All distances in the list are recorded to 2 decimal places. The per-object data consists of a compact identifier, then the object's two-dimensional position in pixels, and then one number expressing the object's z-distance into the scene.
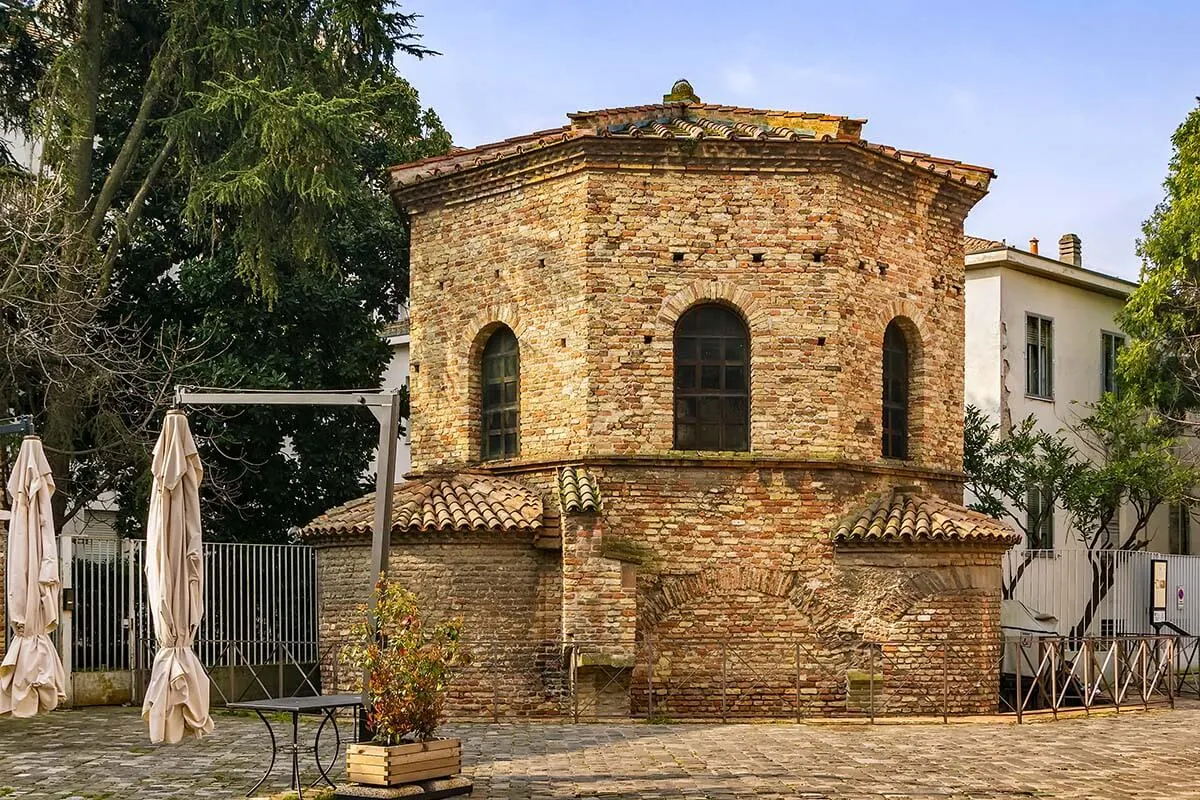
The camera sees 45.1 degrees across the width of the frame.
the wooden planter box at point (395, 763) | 10.37
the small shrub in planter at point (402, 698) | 10.46
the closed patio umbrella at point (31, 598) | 12.15
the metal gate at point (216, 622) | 18.45
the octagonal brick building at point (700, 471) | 17.34
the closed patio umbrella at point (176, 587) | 10.56
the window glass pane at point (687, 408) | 18.06
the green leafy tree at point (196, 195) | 19.89
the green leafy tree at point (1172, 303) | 24.95
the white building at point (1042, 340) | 26.22
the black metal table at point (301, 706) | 10.52
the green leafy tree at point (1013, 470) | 23.94
